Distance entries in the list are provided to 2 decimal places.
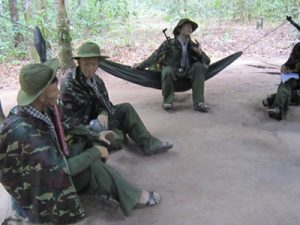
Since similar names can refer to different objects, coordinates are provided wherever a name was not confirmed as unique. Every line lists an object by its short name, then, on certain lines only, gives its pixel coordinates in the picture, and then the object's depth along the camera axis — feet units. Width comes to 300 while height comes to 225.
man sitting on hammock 12.53
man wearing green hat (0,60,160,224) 5.45
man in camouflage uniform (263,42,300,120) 12.09
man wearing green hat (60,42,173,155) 8.24
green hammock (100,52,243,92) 13.08
